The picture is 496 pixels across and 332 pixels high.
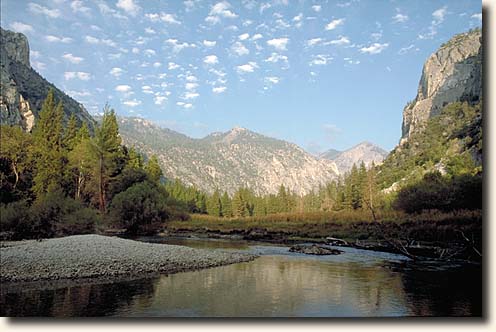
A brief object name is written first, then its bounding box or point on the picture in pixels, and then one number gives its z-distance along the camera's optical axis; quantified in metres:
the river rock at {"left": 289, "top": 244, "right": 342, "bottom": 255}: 12.75
